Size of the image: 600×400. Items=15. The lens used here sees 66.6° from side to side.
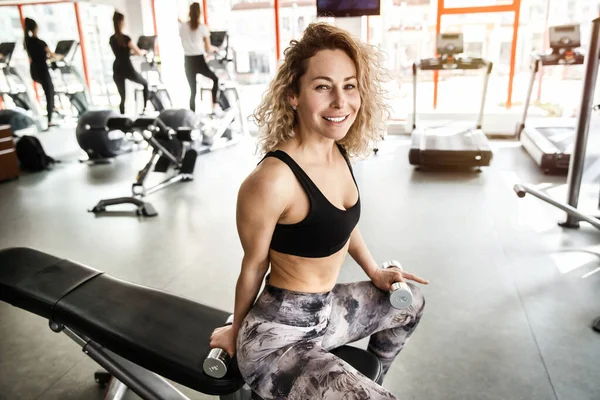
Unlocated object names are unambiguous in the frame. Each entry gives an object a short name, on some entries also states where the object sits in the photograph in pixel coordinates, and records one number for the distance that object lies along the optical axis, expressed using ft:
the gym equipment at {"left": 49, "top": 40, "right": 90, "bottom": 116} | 22.50
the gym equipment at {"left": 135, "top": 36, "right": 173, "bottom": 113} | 21.72
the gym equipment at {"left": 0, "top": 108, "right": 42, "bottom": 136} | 18.08
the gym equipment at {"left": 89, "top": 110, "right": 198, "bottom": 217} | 12.52
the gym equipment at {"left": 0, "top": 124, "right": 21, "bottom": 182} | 15.40
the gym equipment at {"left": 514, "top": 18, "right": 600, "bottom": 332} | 9.21
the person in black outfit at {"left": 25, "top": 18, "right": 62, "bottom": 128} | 20.11
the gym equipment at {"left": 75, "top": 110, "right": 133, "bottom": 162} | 16.80
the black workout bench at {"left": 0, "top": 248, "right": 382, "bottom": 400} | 3.85
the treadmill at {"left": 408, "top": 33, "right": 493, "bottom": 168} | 15.11
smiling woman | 3.34
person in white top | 18.72
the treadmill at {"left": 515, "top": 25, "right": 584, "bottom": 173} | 14.44
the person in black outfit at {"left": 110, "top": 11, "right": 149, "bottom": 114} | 18.84
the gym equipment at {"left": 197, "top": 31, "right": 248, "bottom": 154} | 19.29
